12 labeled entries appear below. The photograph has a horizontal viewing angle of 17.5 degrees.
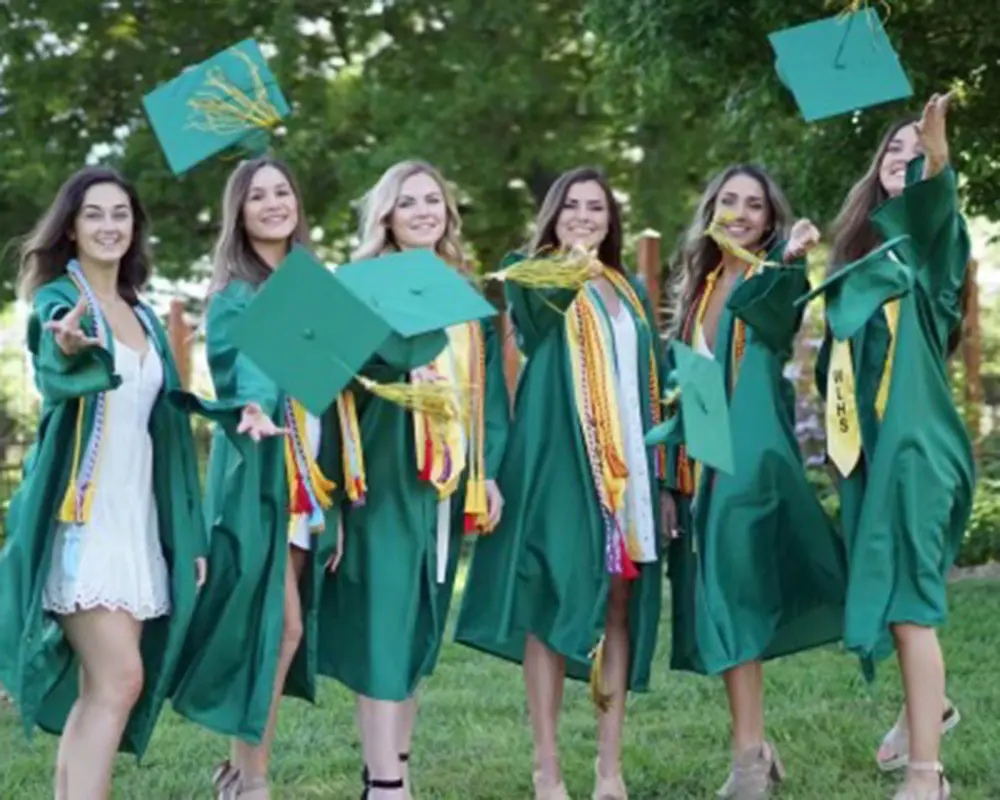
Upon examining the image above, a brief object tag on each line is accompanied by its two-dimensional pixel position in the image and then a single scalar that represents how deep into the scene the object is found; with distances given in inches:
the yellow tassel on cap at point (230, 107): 342.8
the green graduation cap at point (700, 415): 321.7
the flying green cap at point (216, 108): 342.8
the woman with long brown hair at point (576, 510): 342.6
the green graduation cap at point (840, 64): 348.8
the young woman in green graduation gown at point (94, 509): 294.8
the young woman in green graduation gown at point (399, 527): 329.1
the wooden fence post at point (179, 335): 840.1
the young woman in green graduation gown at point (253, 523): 319.8
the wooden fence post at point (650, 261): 749.8
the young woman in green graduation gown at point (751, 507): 342.1
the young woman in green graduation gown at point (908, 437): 322.2
